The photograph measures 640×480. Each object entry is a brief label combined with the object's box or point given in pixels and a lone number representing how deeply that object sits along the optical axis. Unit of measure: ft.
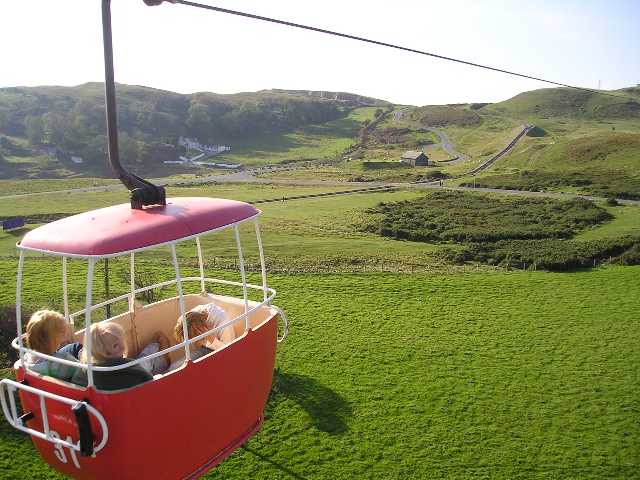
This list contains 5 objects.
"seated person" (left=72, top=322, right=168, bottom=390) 20.11
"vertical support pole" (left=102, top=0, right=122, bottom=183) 19.66
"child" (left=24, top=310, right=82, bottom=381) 21.33
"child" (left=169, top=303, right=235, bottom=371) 25.04
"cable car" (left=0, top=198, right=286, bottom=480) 19.39
